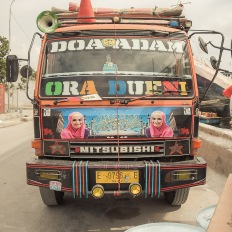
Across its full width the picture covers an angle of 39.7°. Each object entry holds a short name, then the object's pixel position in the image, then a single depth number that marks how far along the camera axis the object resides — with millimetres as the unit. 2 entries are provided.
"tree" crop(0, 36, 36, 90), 28203
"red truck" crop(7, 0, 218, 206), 3736
